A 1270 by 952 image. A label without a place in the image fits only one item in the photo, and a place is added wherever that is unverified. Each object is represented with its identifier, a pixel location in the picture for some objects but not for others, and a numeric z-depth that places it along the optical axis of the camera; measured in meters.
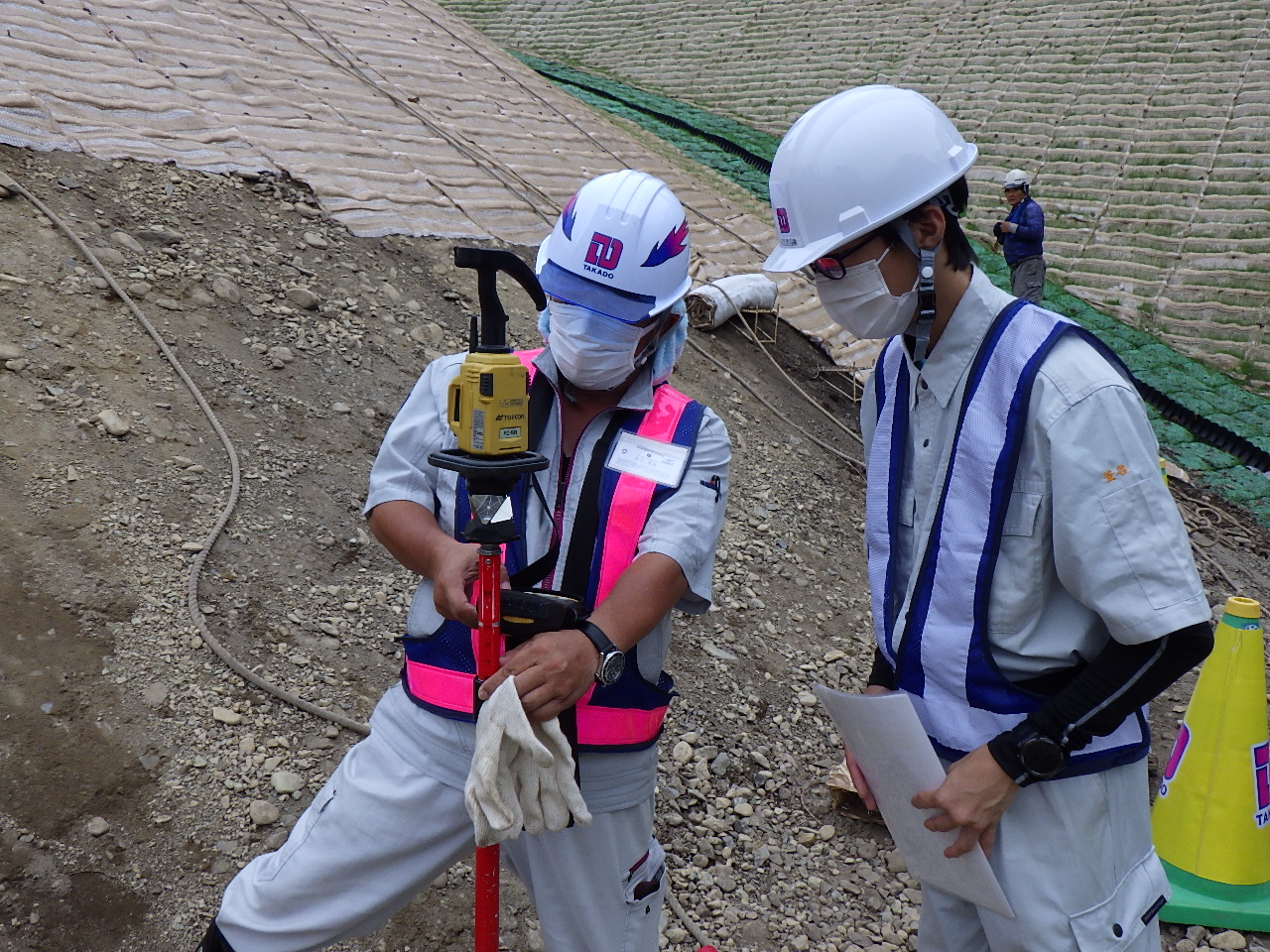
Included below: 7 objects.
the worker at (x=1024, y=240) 8.20
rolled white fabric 6.55
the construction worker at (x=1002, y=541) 1.45
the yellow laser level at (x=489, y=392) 1.57
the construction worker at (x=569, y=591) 1.79
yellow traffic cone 2.92
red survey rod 1.59
